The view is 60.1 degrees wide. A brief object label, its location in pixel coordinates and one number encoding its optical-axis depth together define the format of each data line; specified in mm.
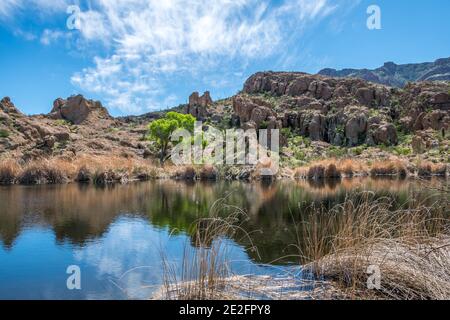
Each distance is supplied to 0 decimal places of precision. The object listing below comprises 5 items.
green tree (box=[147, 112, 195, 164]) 57844
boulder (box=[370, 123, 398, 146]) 73188
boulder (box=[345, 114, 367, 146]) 77062
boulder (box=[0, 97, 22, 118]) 54844
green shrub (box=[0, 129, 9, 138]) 46719
